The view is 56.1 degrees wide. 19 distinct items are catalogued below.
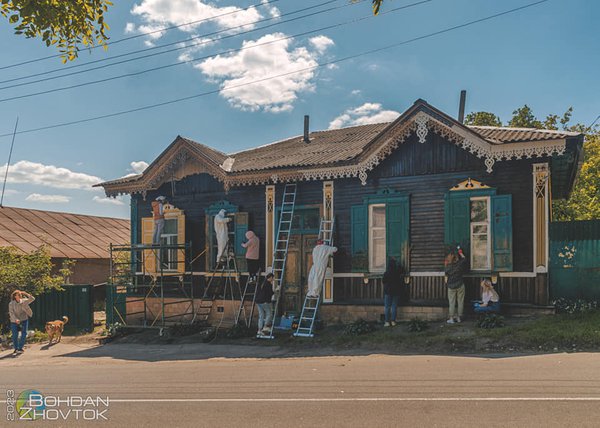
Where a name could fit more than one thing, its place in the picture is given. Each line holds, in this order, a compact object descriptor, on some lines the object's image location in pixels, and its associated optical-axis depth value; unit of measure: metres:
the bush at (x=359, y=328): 14.29
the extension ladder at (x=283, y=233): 16.90
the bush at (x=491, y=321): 12.90
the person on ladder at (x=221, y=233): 17.88
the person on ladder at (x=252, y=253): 17.33
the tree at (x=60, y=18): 7.07
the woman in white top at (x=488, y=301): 13.77
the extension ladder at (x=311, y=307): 15.11
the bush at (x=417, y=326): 13.68
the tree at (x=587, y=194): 30.56
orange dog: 17.48
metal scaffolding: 18.55
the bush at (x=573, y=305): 13.26
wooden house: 13.97
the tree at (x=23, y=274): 18.75
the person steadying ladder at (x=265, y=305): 15.16
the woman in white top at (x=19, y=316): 16.00
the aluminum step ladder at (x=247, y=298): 17.29
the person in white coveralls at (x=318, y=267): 15.47
